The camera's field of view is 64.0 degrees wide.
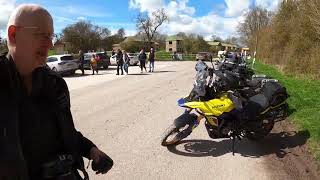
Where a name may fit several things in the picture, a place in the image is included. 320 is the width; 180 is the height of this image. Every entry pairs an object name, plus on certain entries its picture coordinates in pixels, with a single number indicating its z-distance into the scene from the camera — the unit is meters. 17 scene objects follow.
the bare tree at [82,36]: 44.63
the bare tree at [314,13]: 10.40
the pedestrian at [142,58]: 16.97
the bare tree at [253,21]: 37.98
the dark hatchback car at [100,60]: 20.49
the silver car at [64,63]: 16.47
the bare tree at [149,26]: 48.95
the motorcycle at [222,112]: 4.21
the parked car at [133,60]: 24.32
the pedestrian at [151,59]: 17.50
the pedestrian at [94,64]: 17.35
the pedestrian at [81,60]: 17.24
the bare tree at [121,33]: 64.36
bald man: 1.15
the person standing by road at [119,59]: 16.10
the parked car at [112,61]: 25.62
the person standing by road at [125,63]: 16.35
